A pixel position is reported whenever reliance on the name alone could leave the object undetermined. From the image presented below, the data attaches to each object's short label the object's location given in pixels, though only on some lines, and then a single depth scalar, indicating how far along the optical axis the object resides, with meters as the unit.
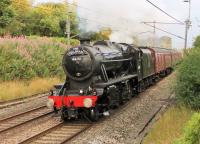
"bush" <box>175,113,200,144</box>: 7.24
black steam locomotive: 14.30
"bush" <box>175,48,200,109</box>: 15.90
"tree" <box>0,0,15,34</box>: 39.12
